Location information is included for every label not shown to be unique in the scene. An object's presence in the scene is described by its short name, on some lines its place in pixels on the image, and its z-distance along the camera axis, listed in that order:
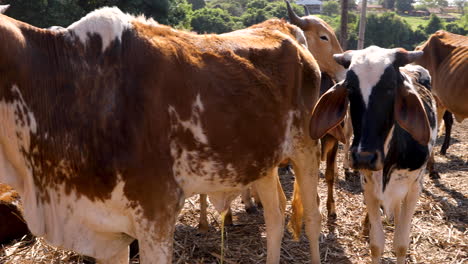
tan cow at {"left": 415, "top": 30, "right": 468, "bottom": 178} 7.64
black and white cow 3.20
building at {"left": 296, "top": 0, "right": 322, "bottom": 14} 79.62
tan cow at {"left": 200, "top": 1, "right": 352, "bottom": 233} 6.66
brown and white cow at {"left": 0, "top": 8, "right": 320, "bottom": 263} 2.75
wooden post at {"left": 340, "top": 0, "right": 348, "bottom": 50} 12.41
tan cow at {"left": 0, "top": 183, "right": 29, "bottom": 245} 4.52
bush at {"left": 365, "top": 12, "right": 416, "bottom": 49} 35.34
